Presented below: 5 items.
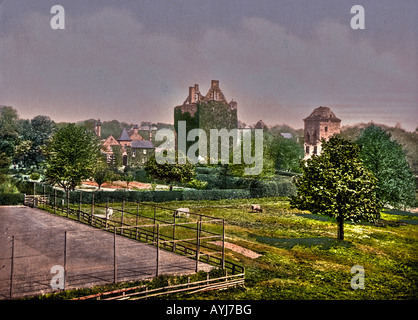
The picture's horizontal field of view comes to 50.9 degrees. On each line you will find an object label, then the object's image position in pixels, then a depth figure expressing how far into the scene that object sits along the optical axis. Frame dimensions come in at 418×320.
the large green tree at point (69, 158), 48.30
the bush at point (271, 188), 60.53
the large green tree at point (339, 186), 33.84
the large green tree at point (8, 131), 61.53
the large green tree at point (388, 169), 47.31
